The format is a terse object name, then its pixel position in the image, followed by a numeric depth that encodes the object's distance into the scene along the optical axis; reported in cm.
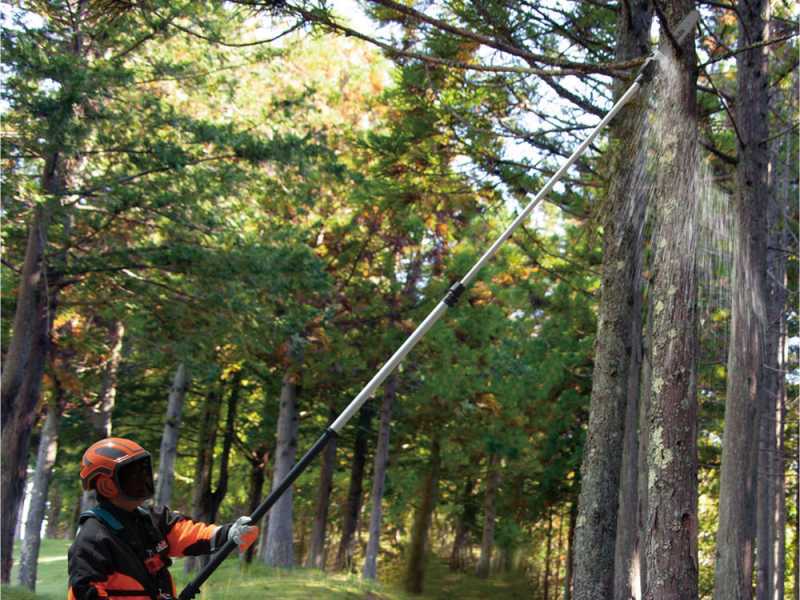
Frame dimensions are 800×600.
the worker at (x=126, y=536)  436
